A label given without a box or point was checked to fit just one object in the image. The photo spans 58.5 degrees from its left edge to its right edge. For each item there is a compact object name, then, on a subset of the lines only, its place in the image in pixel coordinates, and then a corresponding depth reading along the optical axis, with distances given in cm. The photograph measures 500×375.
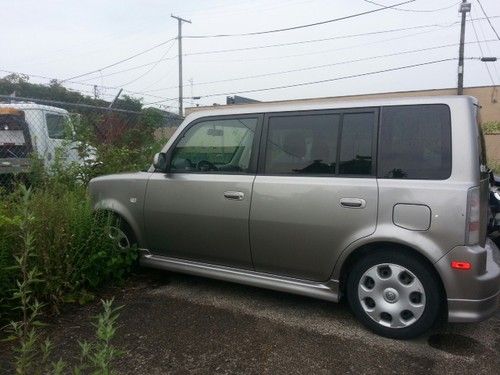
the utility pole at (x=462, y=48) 2027
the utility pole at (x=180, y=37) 3198
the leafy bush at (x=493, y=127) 2390
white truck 740
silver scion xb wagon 305
